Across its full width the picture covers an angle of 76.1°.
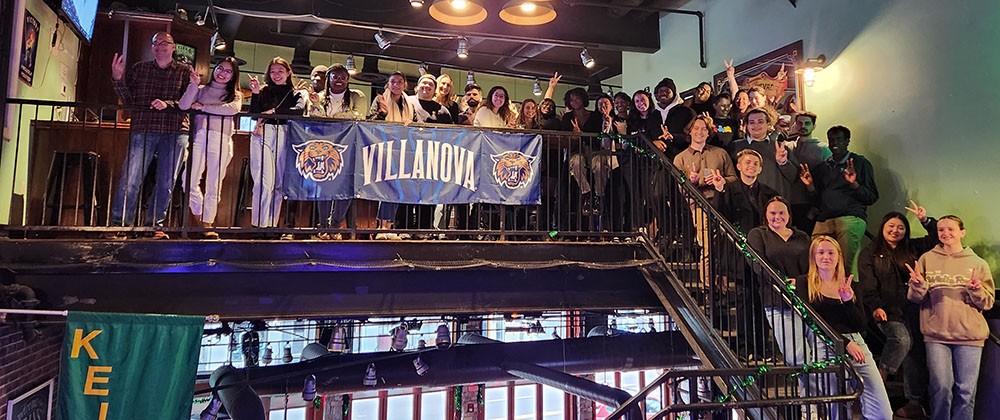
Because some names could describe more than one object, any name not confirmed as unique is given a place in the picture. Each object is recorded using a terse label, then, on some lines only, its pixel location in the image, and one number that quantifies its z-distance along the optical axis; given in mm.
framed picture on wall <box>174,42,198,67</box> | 7582
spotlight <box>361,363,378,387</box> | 8180
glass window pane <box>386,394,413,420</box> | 15206
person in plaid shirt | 4793
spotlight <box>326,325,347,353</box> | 10414
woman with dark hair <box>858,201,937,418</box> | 4945
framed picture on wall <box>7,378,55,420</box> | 5062
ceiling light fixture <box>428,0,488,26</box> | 5891
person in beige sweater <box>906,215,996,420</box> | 4762
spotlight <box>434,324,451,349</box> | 9078
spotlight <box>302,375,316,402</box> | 8065
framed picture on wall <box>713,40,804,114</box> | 7840
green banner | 4207
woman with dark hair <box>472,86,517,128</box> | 6148
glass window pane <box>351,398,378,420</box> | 15062
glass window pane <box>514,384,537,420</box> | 16203
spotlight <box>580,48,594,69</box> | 9086
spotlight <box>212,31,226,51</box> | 8458
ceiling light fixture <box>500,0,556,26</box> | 6066
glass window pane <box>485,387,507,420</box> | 15992
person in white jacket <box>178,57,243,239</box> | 4867
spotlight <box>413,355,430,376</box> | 8102
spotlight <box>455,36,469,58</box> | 8451
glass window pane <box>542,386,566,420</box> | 16422
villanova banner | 4984
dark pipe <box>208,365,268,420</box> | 7609
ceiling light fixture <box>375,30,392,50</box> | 8680
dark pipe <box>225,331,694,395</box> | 8164
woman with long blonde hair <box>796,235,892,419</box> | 4349
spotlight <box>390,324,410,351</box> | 9711
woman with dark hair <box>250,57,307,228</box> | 4914
